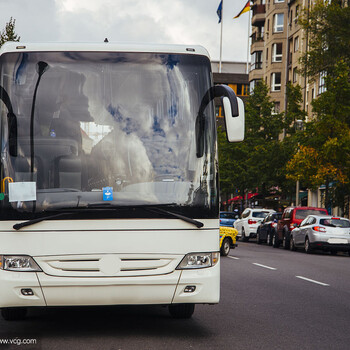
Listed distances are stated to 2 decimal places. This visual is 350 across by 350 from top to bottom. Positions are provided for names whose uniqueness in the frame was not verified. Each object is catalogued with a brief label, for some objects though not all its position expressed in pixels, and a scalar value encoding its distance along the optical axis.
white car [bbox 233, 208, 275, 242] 42.66
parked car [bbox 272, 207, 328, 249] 32.28
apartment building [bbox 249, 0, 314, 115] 68.75
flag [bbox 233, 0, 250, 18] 75.31
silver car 27.69
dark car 36.06
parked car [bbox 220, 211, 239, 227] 46.22
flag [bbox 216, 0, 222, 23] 90.06
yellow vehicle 24.20
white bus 7.71
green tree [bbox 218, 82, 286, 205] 53.75
